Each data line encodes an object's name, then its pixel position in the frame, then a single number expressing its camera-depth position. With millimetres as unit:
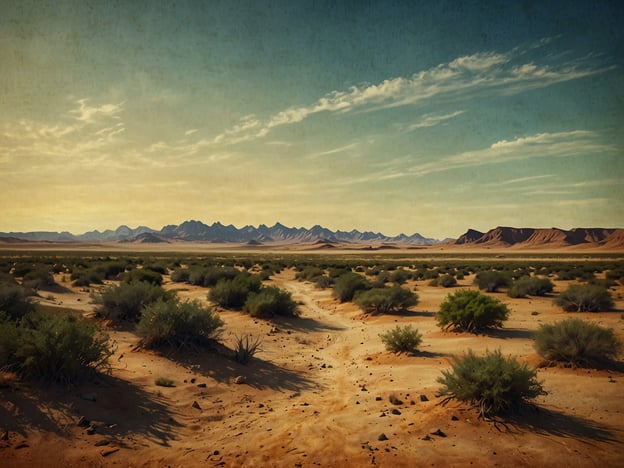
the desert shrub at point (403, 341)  11625
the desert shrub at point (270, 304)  16422
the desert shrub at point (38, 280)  22141
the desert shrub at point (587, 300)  17672
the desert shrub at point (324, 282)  29697
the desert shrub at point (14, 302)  11547
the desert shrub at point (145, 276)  23017
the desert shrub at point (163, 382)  8266
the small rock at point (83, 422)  6227
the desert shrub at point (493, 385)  6535
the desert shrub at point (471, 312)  13875
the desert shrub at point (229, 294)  18312
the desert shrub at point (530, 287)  22766
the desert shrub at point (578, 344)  9320
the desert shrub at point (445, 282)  29350
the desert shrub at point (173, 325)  10180
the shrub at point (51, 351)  7051
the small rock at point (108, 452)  5637
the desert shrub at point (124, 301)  13422
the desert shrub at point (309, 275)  36003
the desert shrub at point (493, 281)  25864
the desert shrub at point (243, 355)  10242
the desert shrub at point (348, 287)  22547
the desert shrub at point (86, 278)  25705
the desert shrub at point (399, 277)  32469
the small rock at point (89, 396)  6916
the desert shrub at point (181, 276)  29984
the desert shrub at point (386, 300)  18531
